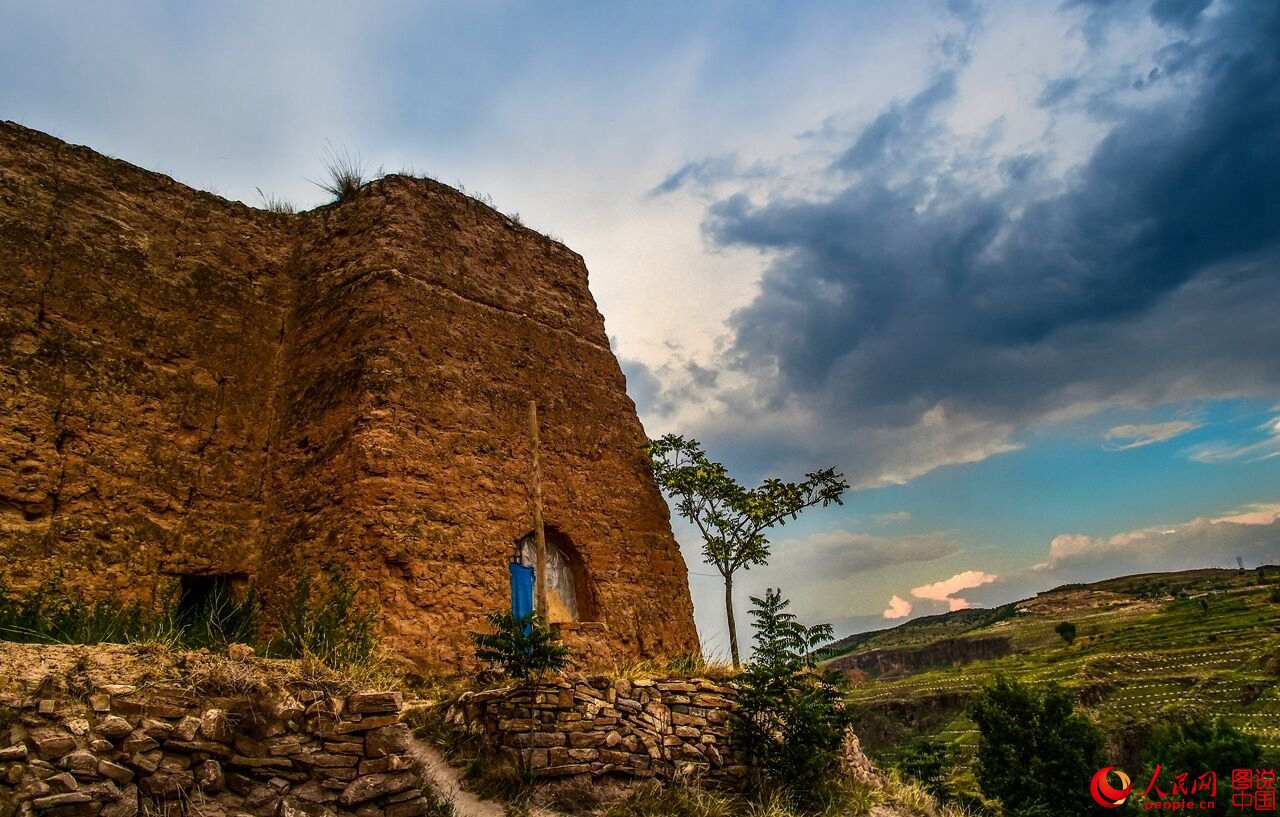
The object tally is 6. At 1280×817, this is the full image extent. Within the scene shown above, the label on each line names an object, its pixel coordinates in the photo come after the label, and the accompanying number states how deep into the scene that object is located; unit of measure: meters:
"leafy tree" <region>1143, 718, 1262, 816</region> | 21.28
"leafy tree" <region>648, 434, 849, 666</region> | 17.52
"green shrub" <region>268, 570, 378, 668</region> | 9.11
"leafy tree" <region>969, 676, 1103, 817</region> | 24.11
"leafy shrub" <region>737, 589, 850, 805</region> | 9.49
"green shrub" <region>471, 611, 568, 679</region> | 8.45
